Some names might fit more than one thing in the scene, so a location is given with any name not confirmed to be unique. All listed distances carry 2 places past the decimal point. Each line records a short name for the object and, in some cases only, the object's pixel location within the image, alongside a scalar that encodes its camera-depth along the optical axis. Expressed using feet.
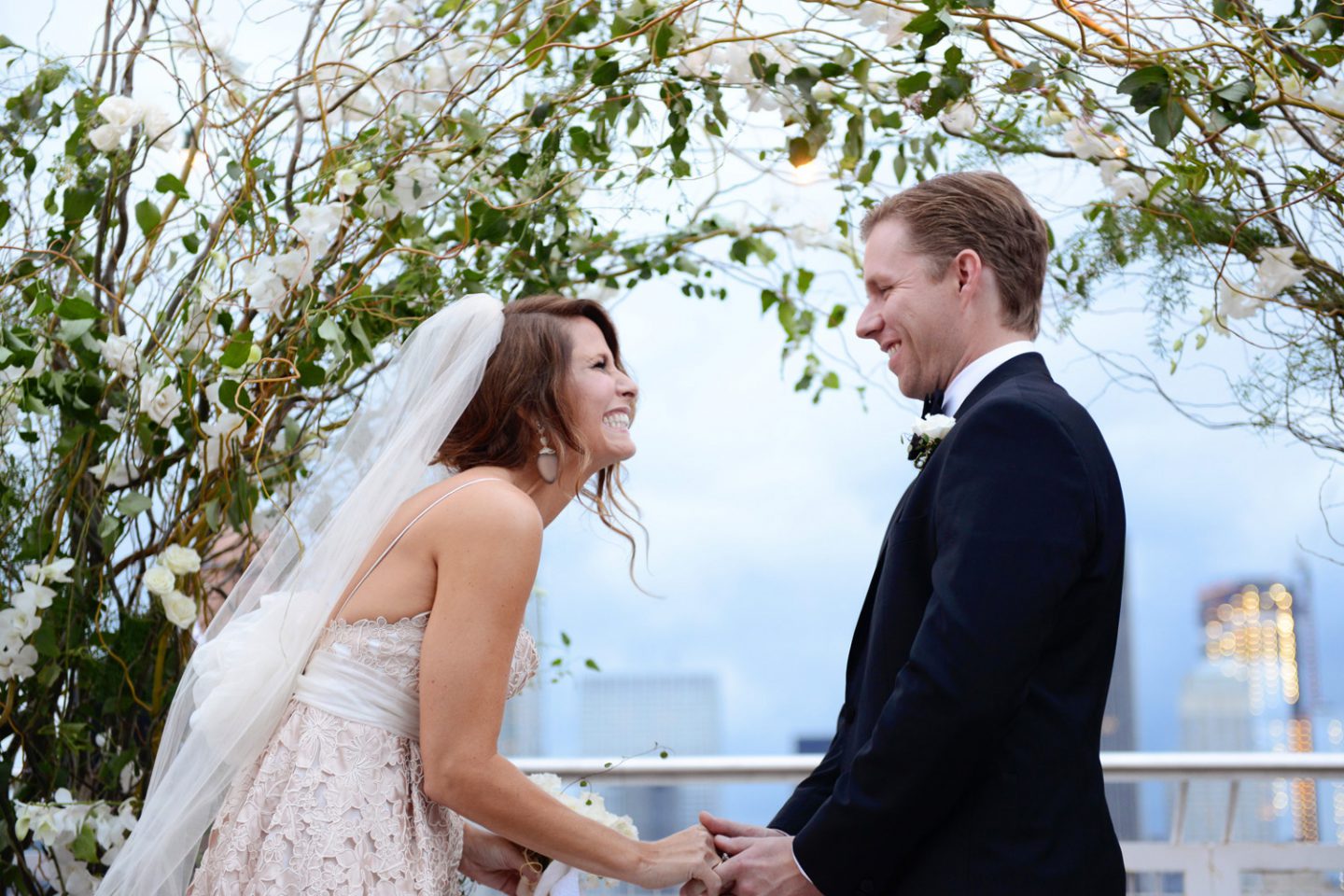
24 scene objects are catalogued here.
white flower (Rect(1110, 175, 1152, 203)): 7.48
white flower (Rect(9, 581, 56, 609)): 7.02
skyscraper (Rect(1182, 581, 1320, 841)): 131.61
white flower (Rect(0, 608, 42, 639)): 7.02
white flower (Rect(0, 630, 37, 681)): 7.06
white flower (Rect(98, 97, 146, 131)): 7.13
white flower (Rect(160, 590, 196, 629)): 7.04
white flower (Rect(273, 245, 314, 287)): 7.03
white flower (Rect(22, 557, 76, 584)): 7.04
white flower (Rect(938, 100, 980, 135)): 7.87
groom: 4.84
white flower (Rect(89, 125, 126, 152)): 7.18
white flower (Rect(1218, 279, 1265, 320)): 7.12
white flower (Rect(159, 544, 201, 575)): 7.03
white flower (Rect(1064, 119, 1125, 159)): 7.48
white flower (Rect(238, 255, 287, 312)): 7.00
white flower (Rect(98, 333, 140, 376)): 7.01
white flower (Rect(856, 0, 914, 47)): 6.73
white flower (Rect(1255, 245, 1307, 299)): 6.92
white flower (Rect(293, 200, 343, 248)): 7.04
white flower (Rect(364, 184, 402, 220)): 7.23
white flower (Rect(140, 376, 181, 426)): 7.01
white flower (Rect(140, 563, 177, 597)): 6.95
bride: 5.50
